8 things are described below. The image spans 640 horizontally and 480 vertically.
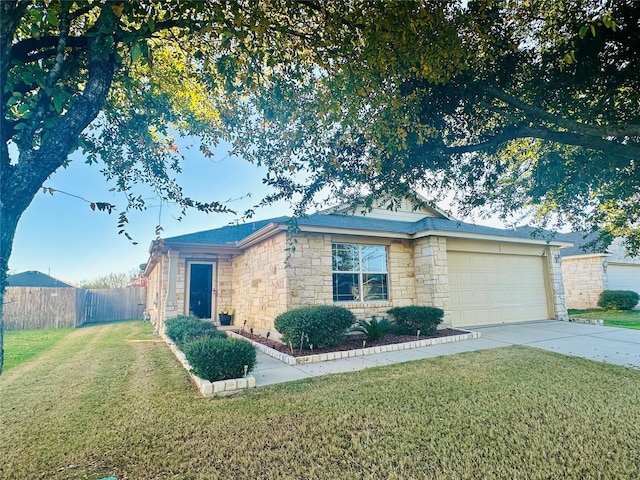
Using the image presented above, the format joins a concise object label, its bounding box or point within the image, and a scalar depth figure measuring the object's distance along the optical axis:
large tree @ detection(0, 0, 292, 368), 2.19
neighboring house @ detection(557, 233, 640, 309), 17.77
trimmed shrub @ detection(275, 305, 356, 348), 7.36
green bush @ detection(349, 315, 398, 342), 8.53
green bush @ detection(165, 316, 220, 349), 7.17
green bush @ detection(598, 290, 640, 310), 16.52
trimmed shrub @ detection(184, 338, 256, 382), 5.16
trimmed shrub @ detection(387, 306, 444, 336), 9.05
